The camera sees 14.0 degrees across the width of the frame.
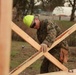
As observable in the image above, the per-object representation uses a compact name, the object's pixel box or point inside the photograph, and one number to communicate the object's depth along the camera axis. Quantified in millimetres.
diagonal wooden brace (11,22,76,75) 3606
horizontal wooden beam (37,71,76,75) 3834
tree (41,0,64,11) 17438
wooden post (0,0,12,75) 1699
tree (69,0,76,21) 21234
